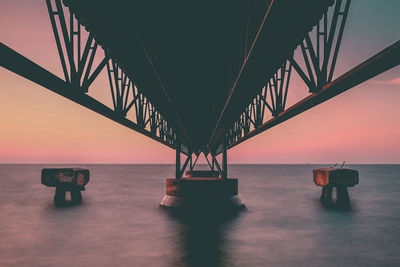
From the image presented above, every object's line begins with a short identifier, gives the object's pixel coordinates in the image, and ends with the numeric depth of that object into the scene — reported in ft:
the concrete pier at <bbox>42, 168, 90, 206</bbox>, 111.34
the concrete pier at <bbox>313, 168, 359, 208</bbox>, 116.16
